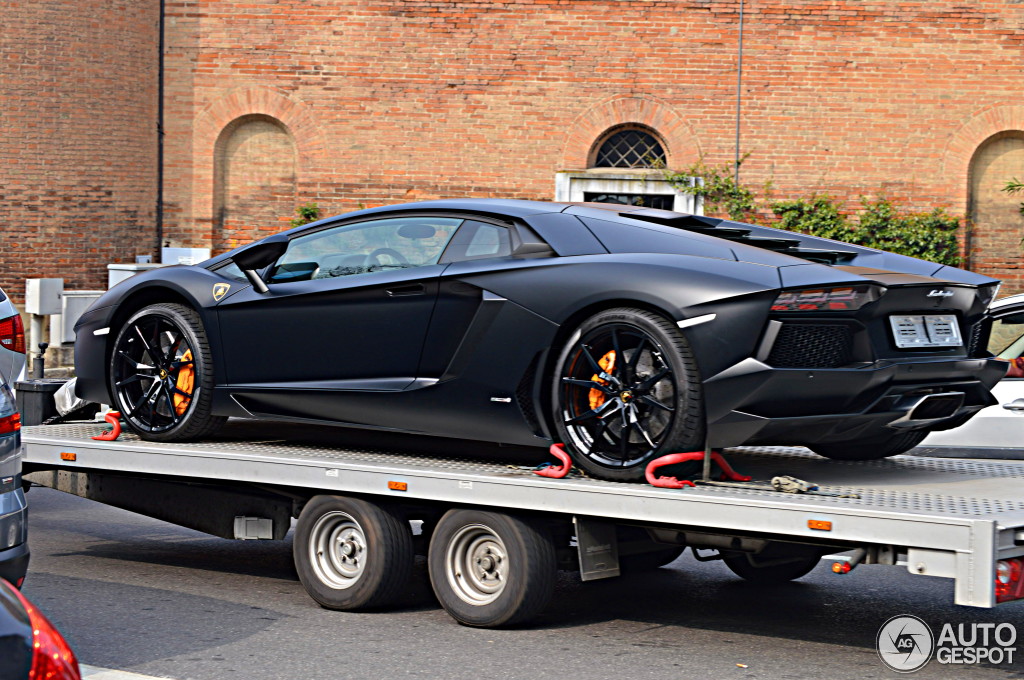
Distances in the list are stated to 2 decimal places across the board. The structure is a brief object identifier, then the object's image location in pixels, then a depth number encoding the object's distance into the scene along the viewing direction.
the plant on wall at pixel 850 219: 18.52
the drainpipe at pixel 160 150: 18.97
